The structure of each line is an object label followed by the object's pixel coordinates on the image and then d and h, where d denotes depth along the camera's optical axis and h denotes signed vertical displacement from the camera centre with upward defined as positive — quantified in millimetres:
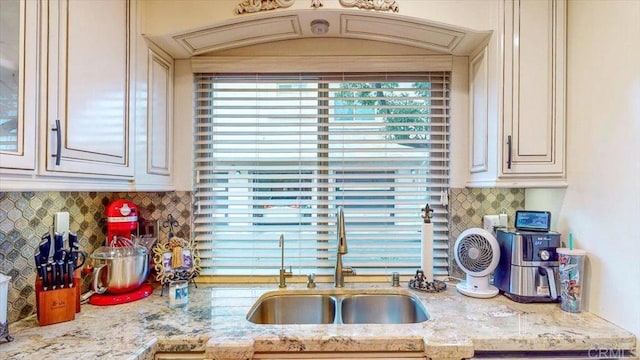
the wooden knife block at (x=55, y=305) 1218 -469
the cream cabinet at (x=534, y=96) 1488 +388
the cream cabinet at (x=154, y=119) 1503 +297
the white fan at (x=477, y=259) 1538 -360
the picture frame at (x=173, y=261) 1590 -399
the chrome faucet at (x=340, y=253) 1658 -361
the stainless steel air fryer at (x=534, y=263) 1460 -356
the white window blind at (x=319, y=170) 1859 +54
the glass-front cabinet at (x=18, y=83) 887 +264
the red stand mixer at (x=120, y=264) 1461 -376
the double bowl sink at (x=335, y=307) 1651 -627
